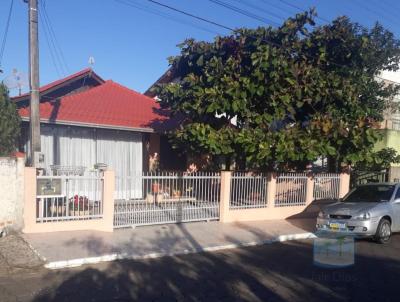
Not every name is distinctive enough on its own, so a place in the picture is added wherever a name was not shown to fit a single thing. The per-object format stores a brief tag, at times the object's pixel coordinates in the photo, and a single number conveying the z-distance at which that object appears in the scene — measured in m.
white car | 9.67
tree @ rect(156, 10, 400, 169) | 11.54
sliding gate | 10.47
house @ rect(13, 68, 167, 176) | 12.70
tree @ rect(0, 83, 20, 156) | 10.98
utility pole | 9.40
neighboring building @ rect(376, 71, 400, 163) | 19.42
